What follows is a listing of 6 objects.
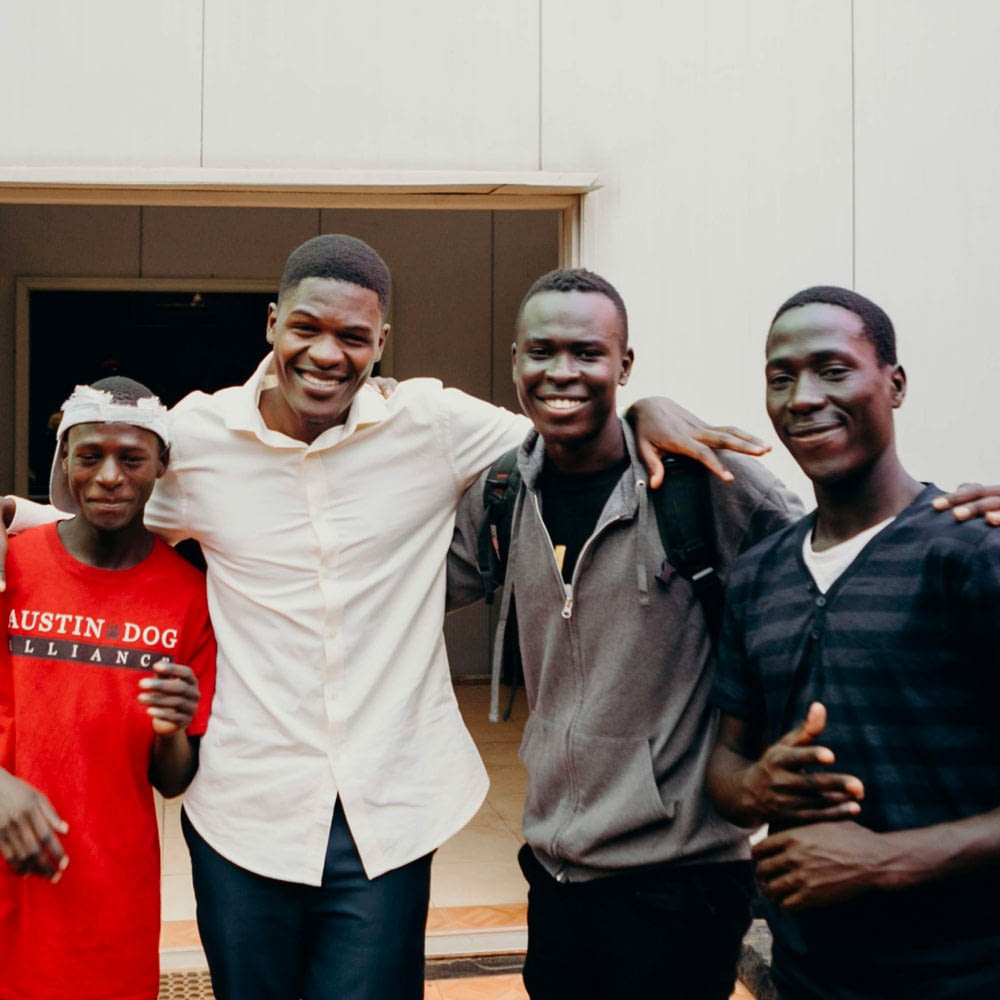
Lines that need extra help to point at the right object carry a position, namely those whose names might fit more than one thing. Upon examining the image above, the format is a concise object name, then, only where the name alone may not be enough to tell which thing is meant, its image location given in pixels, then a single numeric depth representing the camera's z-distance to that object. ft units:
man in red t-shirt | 8.05
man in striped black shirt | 5.85
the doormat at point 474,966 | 13.67
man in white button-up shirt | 8.18
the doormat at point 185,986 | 12.92
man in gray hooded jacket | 7.73
